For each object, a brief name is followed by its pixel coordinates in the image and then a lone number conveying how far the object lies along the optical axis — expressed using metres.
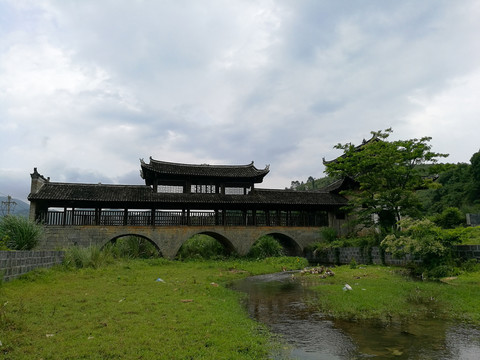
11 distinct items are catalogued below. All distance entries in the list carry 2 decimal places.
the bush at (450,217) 19.97
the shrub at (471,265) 12.96
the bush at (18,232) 14.27
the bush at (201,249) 27.72
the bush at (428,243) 13.93
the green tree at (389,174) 20.75
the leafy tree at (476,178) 40.82
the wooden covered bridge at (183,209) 24.66
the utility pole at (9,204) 34.93
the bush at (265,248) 28.25
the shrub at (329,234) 29.16
